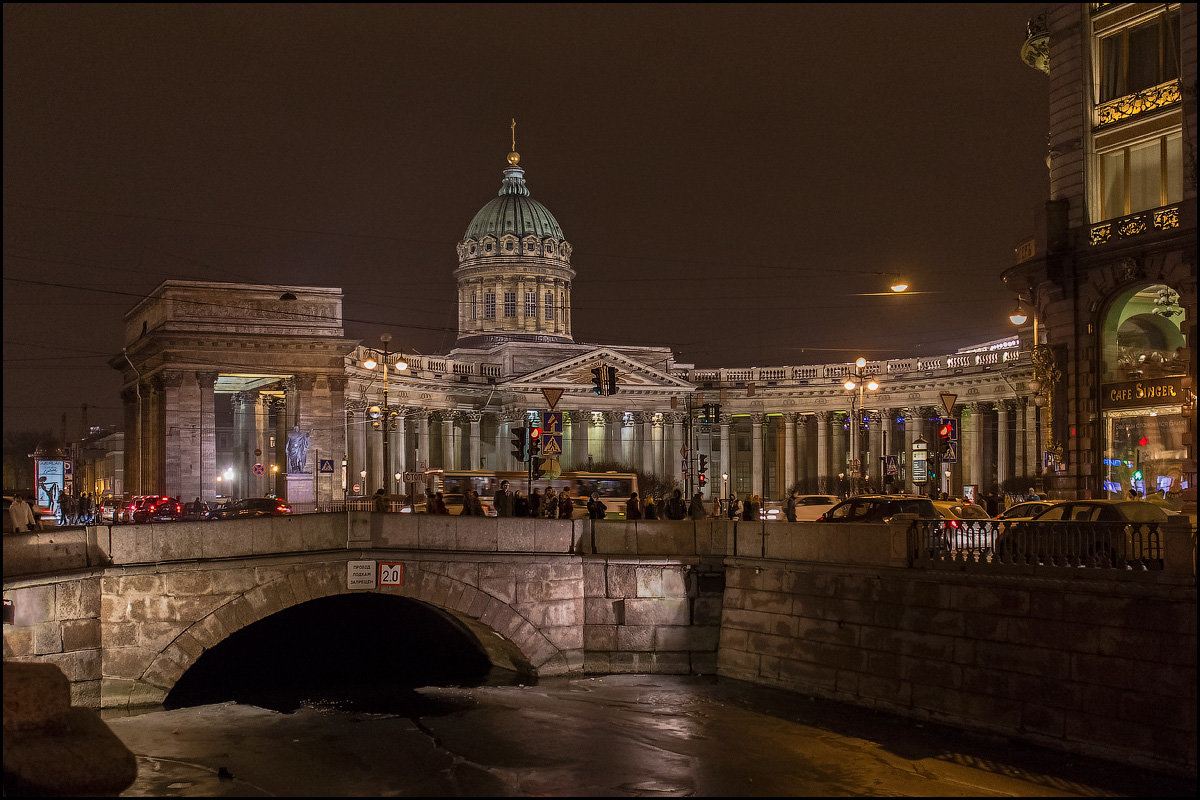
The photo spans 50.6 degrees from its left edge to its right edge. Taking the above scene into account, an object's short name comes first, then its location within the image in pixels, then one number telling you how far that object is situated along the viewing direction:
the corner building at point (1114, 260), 31.45
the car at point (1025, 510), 25.88
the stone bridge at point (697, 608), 18.92
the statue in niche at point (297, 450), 60.50
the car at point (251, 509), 41.38
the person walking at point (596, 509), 32.92
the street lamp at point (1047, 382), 33.75
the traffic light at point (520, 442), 30.95
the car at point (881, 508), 27.80
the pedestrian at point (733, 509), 42.81
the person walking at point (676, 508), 34.72
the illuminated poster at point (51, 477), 55.77
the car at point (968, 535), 22.42
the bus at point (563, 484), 55.31
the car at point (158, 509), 44.06
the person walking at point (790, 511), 38.69
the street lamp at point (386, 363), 43.28
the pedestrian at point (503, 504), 34.03
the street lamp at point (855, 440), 50.42
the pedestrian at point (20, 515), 25.66
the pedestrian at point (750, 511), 36.72
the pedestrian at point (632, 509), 33.50
